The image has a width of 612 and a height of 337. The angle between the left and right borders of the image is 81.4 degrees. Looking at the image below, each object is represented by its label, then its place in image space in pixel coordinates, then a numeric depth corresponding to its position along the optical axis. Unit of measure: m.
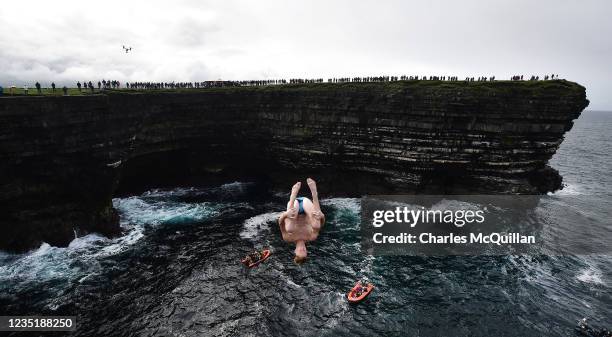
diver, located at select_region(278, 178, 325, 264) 9.27
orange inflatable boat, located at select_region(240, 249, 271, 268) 40.81
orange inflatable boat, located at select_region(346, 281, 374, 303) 34.23
